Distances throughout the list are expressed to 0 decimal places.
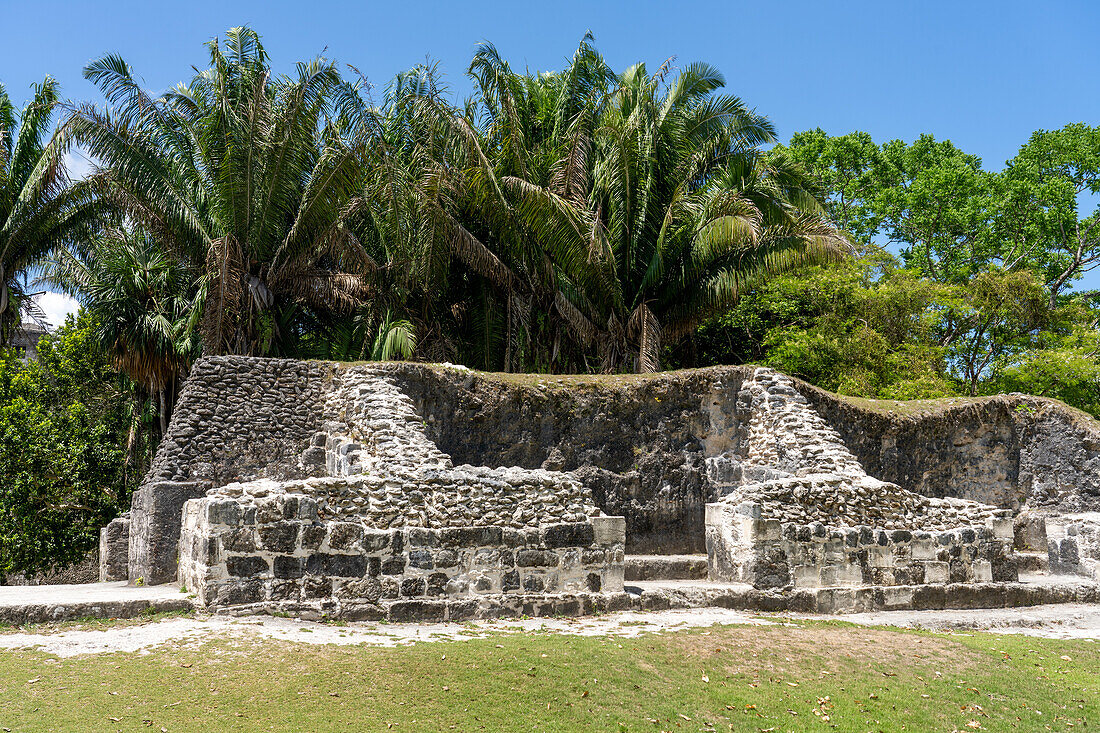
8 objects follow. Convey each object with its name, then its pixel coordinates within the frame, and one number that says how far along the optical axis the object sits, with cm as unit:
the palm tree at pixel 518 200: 1830
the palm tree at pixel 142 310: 1844
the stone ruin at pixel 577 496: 905
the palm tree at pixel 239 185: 1670
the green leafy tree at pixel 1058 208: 2773
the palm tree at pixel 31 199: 1869
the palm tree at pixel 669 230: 1881
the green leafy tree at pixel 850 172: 2927
